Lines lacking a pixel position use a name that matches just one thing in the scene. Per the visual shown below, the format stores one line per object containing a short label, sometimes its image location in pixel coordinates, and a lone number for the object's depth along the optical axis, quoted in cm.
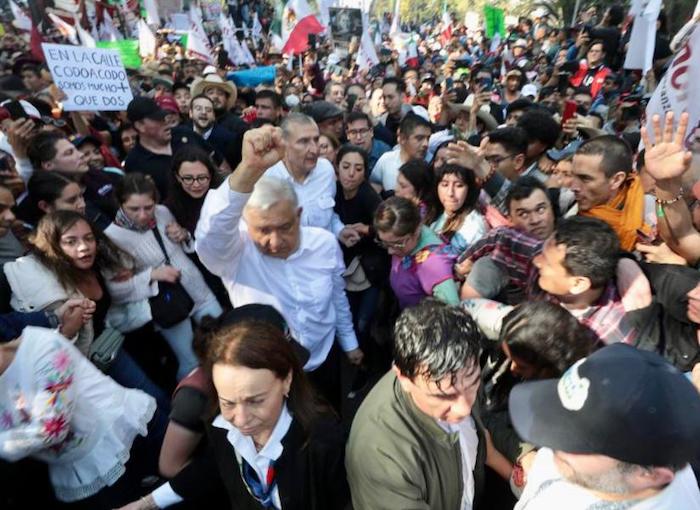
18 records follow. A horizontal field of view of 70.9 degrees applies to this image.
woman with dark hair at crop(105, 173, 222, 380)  290
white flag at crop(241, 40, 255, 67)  1134
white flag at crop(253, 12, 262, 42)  1576
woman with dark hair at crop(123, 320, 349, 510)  157
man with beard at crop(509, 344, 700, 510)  103
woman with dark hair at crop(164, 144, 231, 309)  328
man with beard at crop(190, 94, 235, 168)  527
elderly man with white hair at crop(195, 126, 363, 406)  201
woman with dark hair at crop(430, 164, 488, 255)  308
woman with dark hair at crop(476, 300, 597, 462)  182
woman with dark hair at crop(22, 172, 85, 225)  293
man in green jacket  144
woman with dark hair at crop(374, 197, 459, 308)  274
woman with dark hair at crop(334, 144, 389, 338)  344
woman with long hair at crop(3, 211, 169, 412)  236
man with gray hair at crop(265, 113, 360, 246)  342
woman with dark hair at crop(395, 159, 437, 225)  343
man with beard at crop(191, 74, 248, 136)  612
